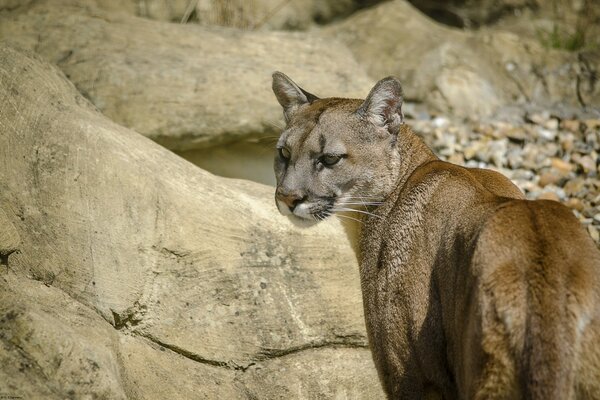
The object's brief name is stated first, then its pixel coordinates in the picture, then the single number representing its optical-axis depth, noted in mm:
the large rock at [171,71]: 16219
